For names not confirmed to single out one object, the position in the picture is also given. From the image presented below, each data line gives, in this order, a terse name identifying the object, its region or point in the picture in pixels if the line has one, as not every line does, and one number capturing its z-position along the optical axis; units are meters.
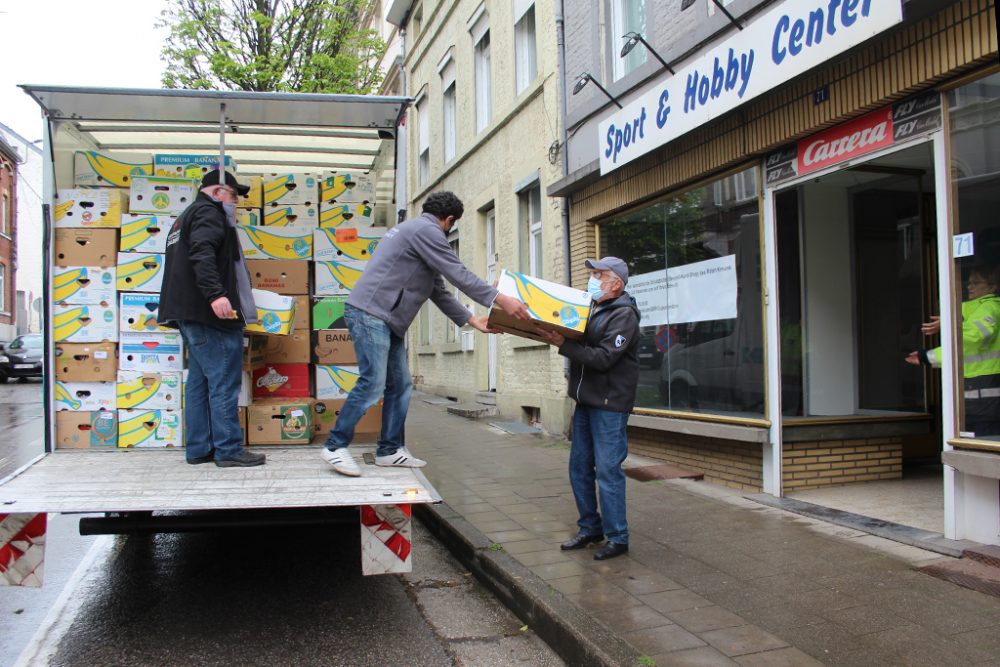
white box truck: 3.78
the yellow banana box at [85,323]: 5.22
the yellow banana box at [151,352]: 5.36
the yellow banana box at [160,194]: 5.55
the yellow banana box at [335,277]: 5.87
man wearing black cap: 4.74
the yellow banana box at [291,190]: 6.02
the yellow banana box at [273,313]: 5.34
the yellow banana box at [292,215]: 6.00
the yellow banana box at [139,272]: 5.38
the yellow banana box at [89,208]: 5.30
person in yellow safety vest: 4.68
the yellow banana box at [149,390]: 5.33
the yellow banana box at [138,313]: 5.36
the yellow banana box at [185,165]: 5.88
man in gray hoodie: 4.82
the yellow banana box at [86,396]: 5.25
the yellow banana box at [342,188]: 6.07
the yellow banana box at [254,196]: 6.04
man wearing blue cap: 4.74
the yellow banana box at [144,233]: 5.42
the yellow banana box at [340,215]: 6.00
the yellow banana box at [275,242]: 5.78
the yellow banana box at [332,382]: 5.83
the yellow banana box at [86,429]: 5.26
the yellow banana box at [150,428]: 5.33
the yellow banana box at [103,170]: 5.59
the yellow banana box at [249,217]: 6.00
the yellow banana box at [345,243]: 5.87
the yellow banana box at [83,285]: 5.23
